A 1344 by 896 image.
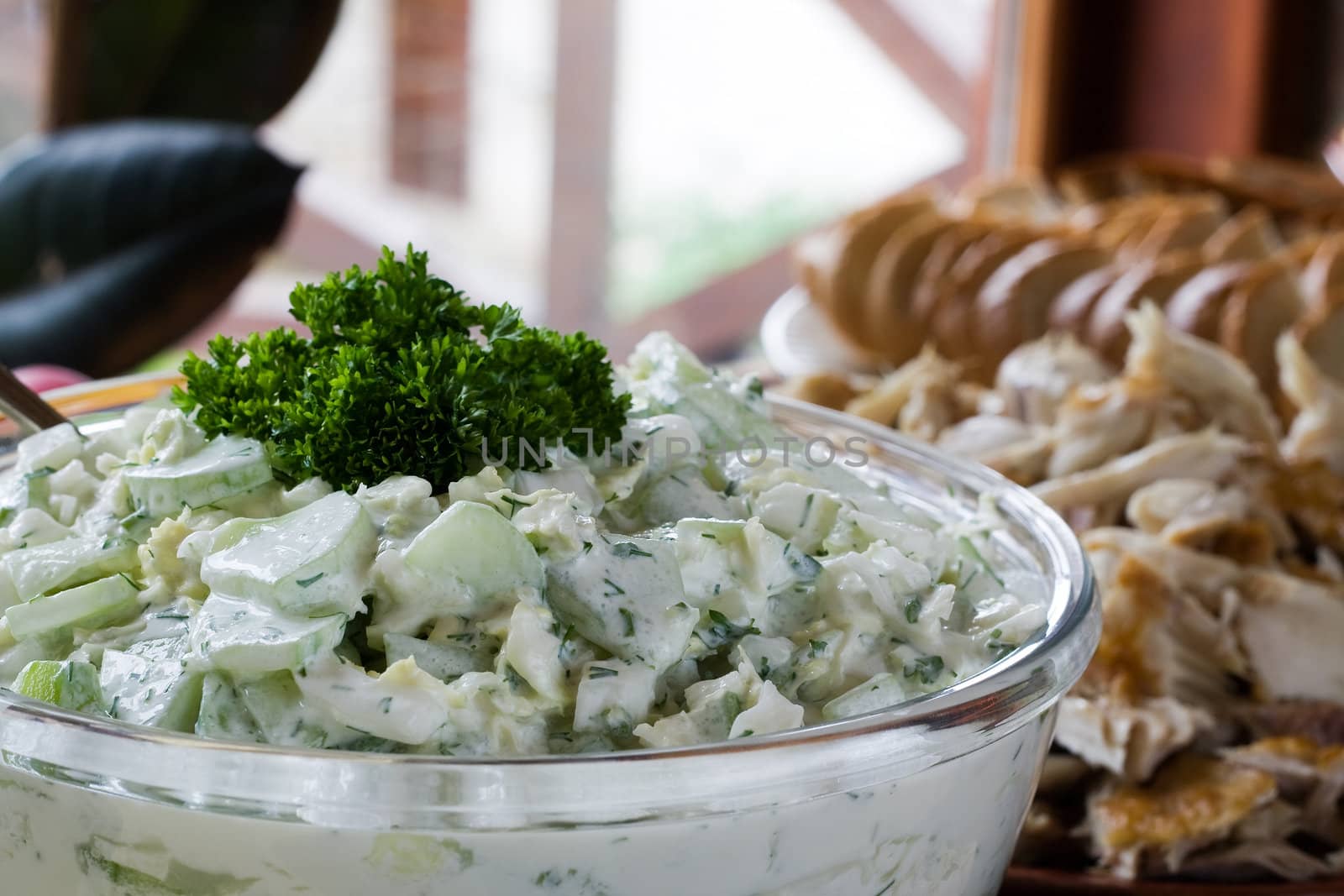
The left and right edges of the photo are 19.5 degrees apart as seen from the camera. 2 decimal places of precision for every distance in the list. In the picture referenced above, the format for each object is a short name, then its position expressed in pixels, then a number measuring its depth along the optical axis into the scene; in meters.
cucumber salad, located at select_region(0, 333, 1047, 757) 0.75
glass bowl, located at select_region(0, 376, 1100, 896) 0.72
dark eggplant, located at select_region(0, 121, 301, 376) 1.55
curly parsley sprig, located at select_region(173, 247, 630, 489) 0.80
